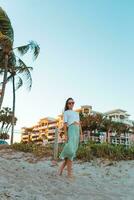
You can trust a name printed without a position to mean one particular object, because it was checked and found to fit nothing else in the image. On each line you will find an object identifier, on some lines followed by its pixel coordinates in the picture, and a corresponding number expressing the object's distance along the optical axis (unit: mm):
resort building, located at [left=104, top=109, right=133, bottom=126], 49646
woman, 3464
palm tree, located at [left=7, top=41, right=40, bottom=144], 10539
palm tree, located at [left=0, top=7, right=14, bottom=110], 8730
